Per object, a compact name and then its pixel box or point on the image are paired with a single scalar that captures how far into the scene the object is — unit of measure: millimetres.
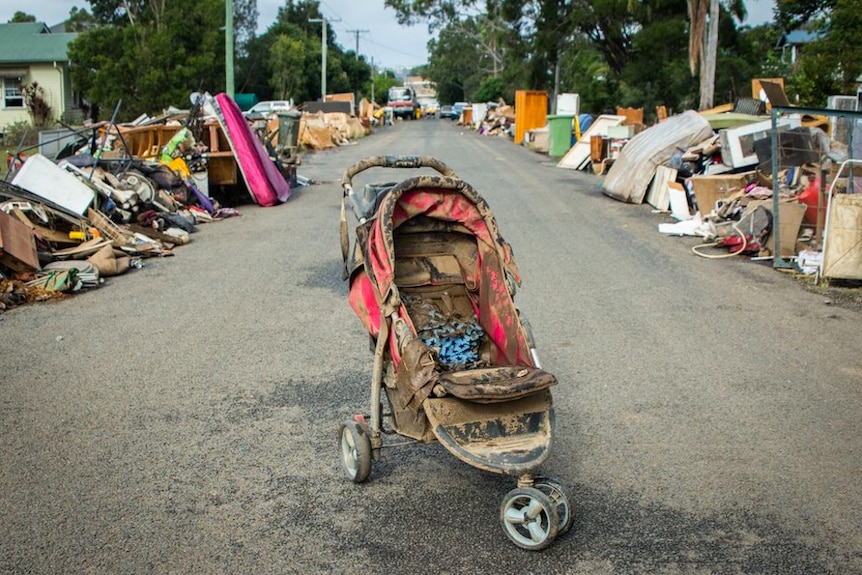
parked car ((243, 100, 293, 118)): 43747
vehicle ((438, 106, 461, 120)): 85994
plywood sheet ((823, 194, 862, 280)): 10047
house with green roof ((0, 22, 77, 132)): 42219
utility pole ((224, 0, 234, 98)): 27359
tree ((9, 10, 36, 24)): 73044
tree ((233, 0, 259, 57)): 65125
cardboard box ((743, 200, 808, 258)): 11383
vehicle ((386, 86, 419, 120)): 80875
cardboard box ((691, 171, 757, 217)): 14211
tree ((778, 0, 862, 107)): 21172
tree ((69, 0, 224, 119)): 38438
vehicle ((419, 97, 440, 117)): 94750
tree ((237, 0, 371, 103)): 61094
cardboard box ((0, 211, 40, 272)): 9867
